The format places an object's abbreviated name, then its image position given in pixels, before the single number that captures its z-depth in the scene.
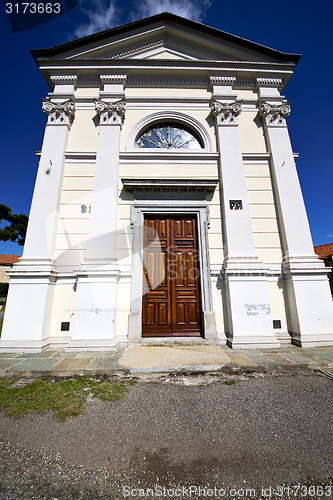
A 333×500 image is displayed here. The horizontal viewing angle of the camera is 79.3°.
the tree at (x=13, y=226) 21.92
